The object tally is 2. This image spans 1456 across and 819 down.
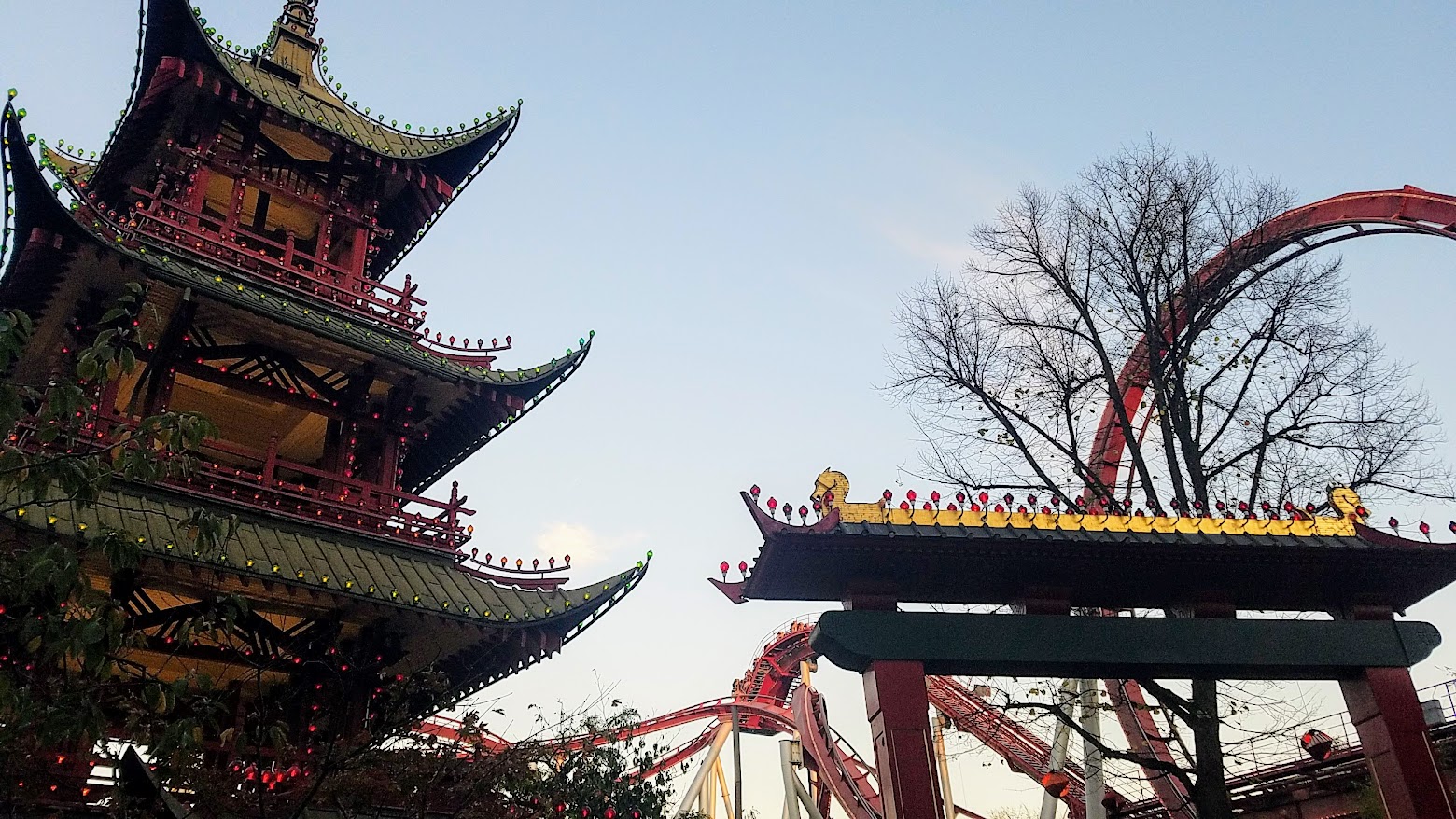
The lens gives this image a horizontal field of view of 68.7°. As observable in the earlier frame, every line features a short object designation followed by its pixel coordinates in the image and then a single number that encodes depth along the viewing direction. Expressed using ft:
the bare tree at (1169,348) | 42.45
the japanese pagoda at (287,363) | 43.14
